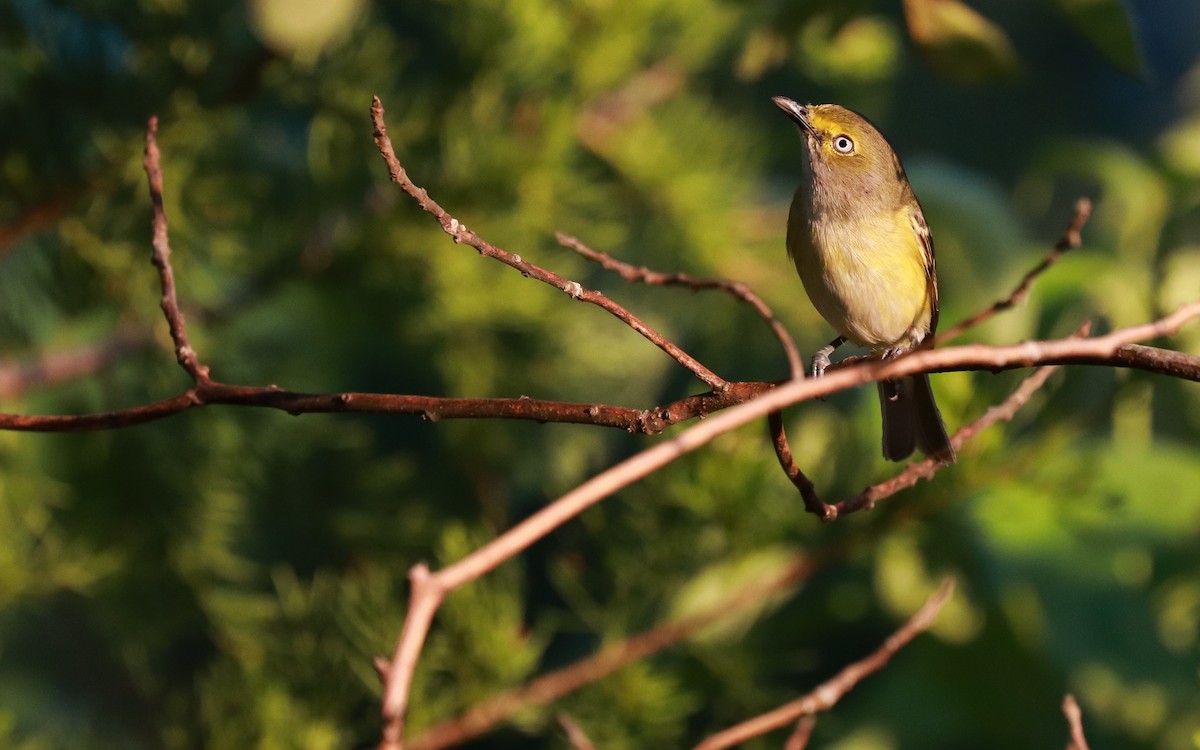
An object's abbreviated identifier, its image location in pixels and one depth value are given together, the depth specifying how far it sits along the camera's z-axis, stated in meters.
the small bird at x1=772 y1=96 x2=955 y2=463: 5.67
